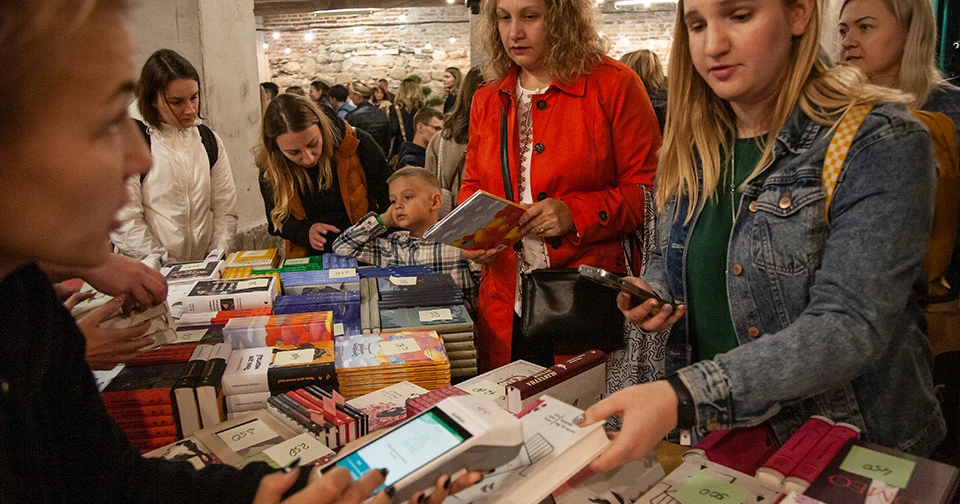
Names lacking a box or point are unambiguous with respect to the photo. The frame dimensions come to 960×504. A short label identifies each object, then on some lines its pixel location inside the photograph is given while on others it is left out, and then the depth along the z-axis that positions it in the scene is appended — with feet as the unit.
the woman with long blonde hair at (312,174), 11.19
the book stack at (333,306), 7.18
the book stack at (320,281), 8.11
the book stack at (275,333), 6.16
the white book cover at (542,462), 3.11
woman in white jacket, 10.78
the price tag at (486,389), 5.26
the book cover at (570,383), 4.61
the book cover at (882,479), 3.34
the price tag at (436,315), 7.00
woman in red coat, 7.27
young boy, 9.96
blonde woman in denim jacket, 3.66
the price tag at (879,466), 3.50
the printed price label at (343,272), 8.42
